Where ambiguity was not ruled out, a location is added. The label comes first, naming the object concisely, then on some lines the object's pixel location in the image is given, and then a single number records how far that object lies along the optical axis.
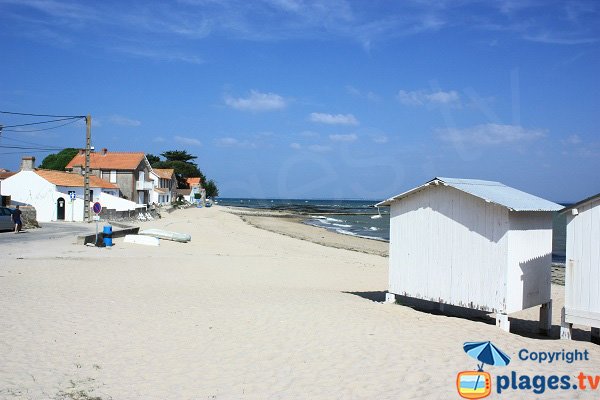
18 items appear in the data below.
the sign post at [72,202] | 39.28
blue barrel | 23.80
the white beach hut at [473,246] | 10.55
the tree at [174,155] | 126.25
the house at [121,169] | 59.59
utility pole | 38.41
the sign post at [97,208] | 23.36
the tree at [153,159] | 116.04
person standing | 28.25
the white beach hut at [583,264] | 9.30
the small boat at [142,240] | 25.97
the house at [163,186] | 78.00
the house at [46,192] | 38.78
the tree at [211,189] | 138.25
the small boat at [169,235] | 28.92
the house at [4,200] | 35.34
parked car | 28.55
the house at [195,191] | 111.72
